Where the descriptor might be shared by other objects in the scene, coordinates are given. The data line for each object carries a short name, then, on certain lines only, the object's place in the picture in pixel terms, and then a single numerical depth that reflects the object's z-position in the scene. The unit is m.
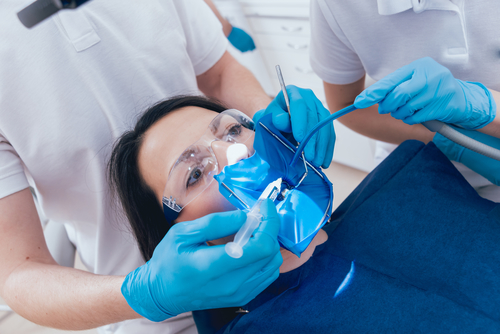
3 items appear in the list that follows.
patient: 0.44
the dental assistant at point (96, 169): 0.40
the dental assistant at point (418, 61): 0.43
